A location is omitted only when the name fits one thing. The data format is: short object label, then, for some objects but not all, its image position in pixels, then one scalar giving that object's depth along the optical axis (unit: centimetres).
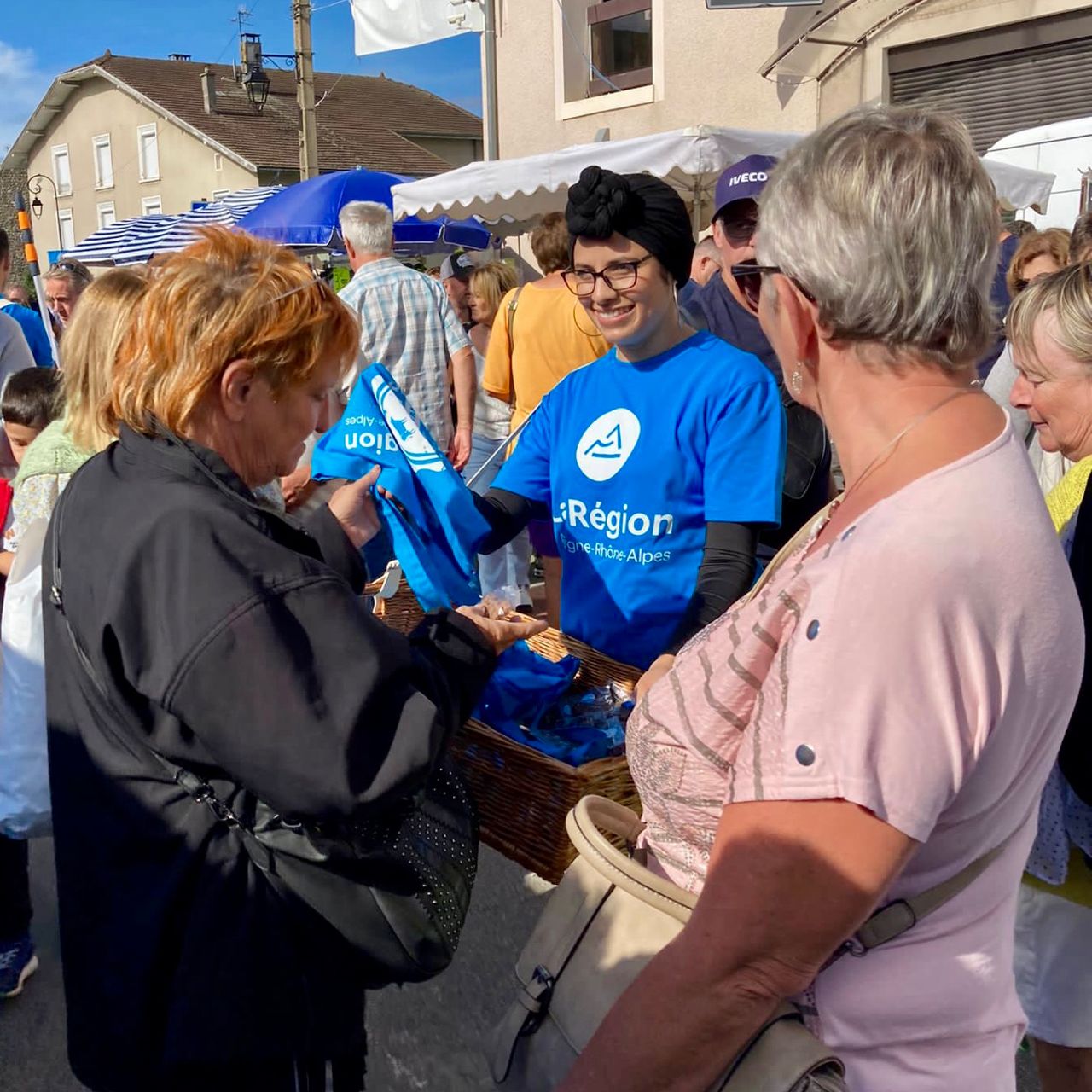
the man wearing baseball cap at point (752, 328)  304
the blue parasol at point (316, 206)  901
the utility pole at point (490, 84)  936
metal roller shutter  902
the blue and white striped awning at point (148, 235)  1257
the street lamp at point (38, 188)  4178
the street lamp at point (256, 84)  3291
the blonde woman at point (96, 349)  160
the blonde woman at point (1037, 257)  512
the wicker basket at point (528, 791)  178
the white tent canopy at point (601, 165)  612
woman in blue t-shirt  219
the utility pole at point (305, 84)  2142
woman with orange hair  129
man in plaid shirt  545
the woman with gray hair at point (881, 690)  97
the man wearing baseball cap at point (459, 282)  776
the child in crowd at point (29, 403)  356
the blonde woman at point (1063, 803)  173
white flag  929
